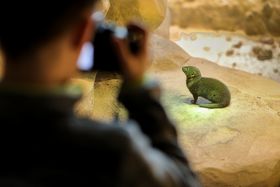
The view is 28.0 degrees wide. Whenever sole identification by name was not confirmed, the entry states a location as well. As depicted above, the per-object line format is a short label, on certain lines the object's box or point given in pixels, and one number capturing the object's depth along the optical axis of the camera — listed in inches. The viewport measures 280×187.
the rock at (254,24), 201.9
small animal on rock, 121.6
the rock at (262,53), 186.5
